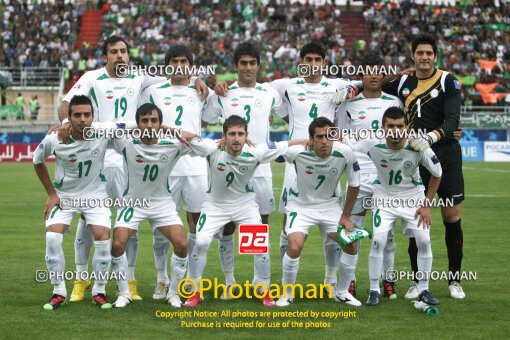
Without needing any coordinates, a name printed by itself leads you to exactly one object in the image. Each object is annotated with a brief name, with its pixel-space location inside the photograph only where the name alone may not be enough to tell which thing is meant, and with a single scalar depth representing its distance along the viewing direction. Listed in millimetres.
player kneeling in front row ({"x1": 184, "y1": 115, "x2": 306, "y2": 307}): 8695
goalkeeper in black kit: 9078
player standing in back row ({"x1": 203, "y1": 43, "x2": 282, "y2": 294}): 9328
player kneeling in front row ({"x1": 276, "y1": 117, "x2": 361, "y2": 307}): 8648
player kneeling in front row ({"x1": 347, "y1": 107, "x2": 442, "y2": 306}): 8586
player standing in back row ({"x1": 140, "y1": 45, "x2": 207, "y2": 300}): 9453
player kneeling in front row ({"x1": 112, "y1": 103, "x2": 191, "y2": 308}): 8609
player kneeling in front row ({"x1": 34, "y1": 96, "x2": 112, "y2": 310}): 8500
